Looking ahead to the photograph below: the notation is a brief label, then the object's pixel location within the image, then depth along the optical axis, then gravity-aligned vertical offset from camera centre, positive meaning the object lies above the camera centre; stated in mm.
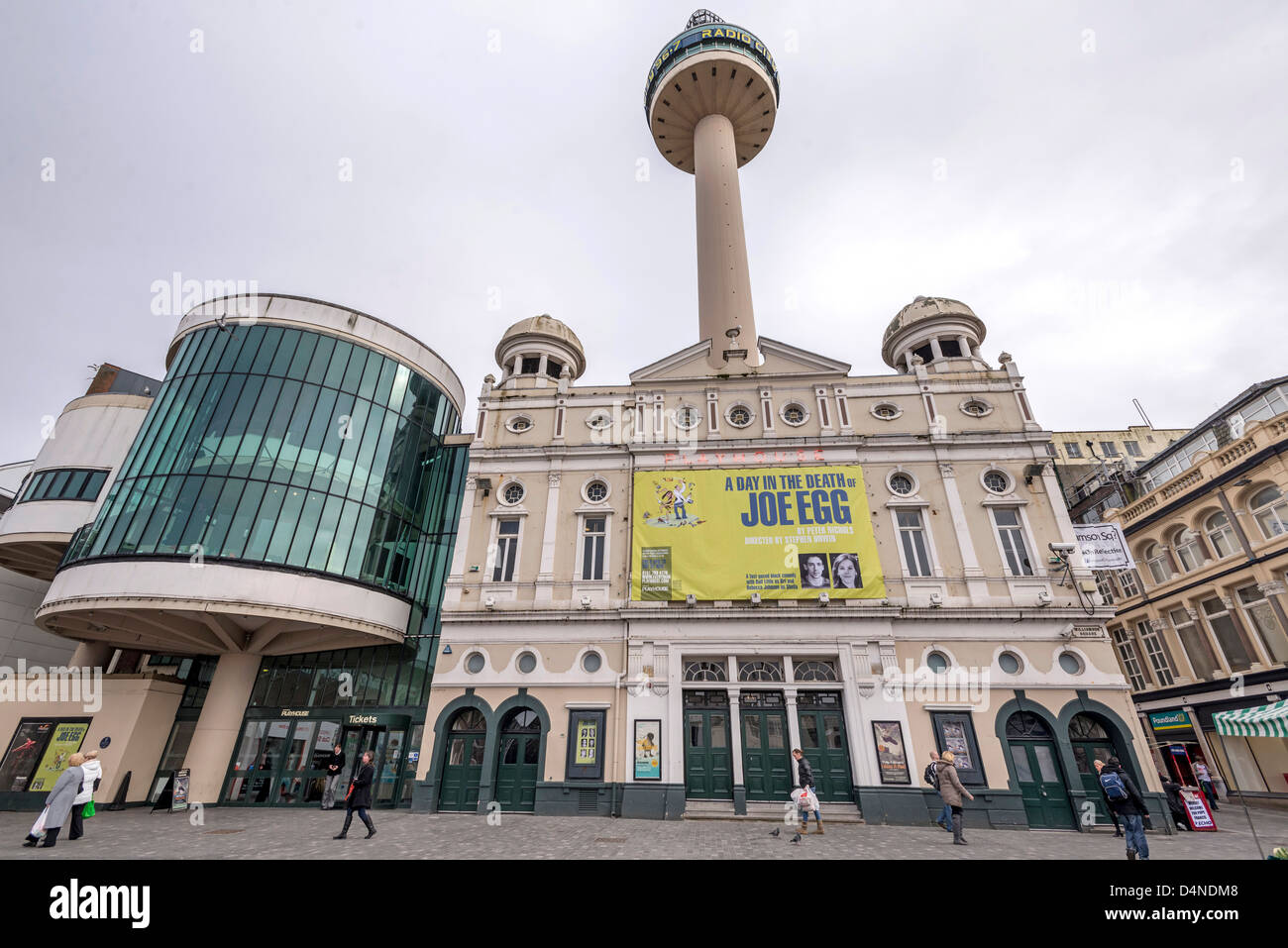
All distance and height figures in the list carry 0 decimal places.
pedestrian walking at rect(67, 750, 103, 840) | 12312 -953
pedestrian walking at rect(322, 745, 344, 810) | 21031 -1359
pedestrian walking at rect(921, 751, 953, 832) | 15855 -738
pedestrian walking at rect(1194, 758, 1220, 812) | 20656 -741
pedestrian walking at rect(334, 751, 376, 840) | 12977 -878
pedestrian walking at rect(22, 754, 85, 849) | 11898 -1018
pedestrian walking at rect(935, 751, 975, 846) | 13414 -782
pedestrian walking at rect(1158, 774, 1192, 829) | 16703 -1270
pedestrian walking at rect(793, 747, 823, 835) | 14311 -737
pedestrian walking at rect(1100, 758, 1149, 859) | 10961 -850
